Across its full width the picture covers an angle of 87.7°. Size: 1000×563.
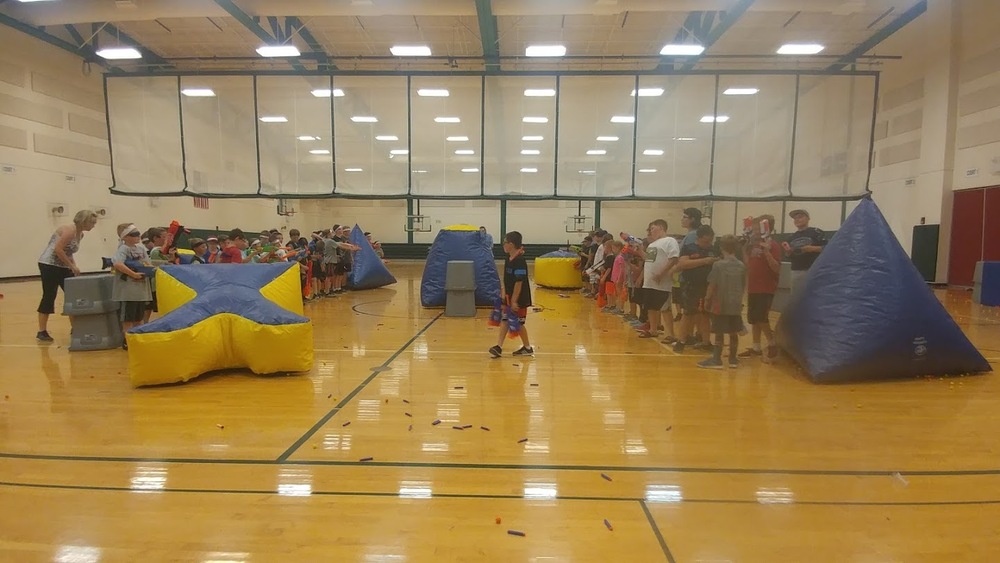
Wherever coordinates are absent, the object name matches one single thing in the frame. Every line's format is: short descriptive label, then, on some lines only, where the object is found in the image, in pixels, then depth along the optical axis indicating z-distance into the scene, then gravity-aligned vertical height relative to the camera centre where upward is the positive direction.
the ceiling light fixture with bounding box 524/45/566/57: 12.15 +4.15
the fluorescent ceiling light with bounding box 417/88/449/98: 12.49 +3.22
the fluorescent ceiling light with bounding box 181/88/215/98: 12.25 +3.09
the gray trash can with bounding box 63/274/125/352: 5.63 -0.97
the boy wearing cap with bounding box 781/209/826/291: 5.73 -0.18
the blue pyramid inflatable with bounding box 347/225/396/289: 12.73 -1.05
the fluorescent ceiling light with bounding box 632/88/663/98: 12.08 +3.17
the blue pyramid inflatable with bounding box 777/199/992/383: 4.39 -0.76
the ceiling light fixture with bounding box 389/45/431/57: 12.98 +4.52
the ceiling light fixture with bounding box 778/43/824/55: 12.55 +4.41
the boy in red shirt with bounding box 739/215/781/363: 5.29 -0.48
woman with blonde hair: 5.80 -0.41
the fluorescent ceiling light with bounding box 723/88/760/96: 11.84 +3.13
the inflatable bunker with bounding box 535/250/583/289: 13.91 -1.17
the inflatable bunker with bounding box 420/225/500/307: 9.56 -0.71
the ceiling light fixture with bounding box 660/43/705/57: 12.09 +4.21
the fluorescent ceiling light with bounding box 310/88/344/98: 12.36 +3.15
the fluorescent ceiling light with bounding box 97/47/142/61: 12.34 +4.04
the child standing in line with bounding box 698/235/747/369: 4.86 -0.62
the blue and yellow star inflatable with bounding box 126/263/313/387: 4.24 -0.91
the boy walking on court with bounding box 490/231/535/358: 5.35 -0.54
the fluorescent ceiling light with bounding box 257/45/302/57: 12.21 +4.10
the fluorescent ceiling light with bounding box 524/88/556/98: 12.61 +3.27
